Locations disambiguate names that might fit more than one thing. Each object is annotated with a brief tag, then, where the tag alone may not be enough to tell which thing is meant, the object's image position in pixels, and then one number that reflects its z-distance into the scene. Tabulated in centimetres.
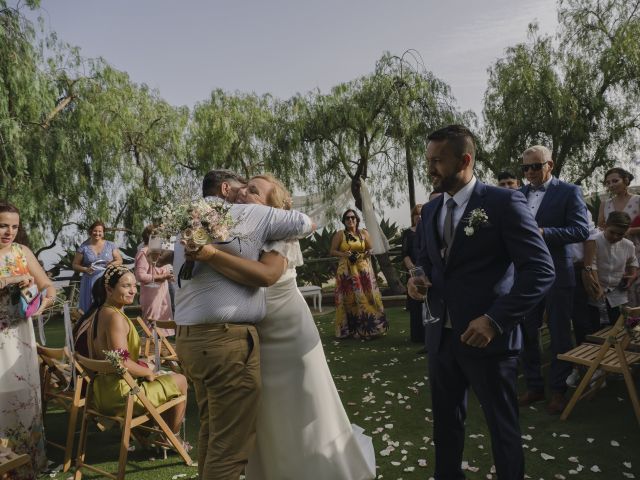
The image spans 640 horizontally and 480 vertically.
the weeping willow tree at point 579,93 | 1642
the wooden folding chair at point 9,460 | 274
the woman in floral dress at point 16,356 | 407
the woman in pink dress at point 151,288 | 868
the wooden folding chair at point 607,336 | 434
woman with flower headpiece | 418
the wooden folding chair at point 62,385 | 444
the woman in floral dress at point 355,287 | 908
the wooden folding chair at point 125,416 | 390
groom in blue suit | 261
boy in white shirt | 570
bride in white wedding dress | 324
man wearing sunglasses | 456
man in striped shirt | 272
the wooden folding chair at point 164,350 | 570
